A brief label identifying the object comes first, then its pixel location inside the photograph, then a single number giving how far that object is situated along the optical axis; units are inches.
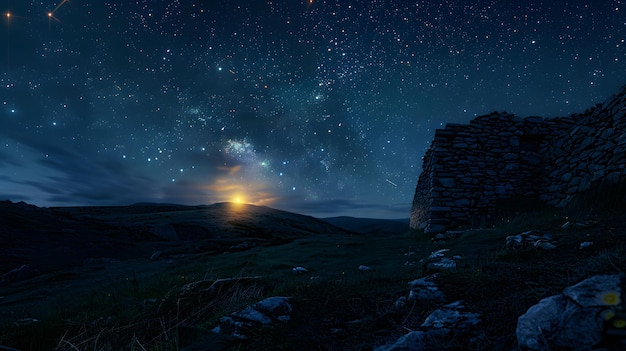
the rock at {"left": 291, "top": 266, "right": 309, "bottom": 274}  268.5
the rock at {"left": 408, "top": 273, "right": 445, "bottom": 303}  117.6
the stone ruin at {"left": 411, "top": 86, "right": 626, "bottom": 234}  497.7
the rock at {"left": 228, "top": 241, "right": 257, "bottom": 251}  626.6
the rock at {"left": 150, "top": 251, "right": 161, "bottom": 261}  599.3
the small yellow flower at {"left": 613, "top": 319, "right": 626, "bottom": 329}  65.3
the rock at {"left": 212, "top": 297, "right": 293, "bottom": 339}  106.0
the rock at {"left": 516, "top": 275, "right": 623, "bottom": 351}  68.3
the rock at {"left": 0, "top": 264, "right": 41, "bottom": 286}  464.3
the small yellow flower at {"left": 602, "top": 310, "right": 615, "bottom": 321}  68.1
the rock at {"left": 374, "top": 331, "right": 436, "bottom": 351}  82.9
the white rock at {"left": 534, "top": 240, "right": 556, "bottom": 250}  190.9
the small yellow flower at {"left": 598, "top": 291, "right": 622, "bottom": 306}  72.3
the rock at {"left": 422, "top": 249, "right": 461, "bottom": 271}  175.3
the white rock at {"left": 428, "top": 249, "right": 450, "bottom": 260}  259.6
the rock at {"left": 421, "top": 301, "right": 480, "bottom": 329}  93.0
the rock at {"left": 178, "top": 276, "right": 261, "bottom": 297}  163.9
